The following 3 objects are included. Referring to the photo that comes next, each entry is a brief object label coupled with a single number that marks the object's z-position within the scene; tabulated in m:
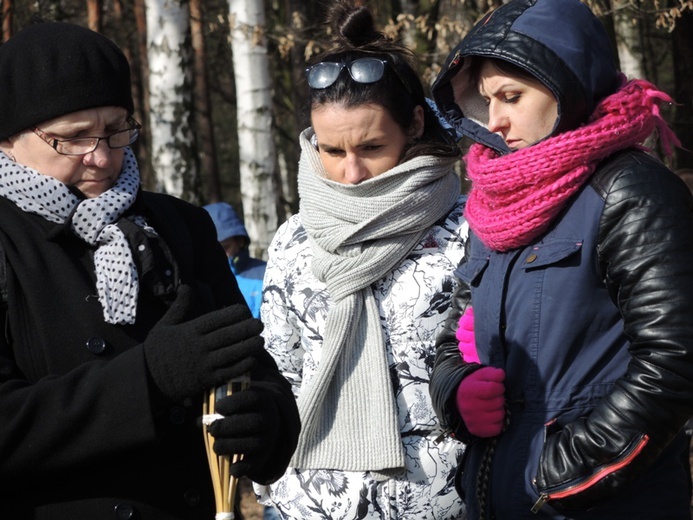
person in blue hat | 14.80
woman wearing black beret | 4.66
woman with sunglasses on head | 6.83
